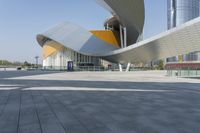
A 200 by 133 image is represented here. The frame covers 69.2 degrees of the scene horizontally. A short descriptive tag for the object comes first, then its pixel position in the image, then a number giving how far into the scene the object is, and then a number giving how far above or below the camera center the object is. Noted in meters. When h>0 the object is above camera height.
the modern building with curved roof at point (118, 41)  16.74 +3.96
